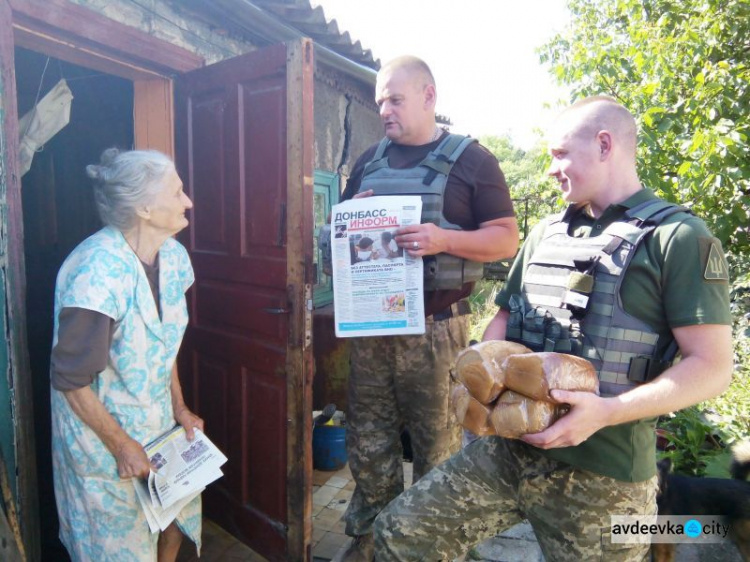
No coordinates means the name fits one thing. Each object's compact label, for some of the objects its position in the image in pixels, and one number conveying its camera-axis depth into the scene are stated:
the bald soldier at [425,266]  2.26
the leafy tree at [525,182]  6.18
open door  2.40
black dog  2.64
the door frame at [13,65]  2.09
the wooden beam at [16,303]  2.07
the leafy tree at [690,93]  3.65
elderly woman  1.80
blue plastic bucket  3.84
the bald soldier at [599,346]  1.34
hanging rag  2.63
